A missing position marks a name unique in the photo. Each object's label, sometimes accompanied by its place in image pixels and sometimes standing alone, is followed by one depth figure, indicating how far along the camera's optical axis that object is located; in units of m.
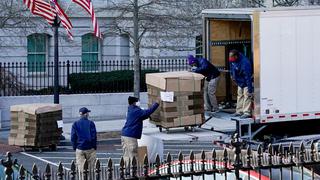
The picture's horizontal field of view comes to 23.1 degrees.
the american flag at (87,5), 22.11
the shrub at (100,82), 27.69
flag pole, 21.81
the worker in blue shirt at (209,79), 19.66
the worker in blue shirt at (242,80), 17.12
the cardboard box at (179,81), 20.42
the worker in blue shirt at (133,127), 15.45
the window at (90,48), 33.44
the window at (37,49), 32.06
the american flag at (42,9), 22.03
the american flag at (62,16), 21.70
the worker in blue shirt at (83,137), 13.88
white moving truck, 16.45
